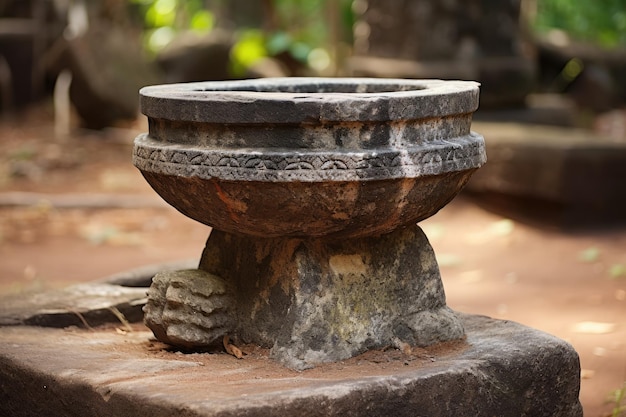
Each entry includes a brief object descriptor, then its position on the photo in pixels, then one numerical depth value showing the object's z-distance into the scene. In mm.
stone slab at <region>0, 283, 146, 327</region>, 3367
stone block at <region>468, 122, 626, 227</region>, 5941
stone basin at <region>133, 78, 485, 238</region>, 2535
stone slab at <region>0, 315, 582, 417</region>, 2414
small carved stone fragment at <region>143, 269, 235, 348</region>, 2852
